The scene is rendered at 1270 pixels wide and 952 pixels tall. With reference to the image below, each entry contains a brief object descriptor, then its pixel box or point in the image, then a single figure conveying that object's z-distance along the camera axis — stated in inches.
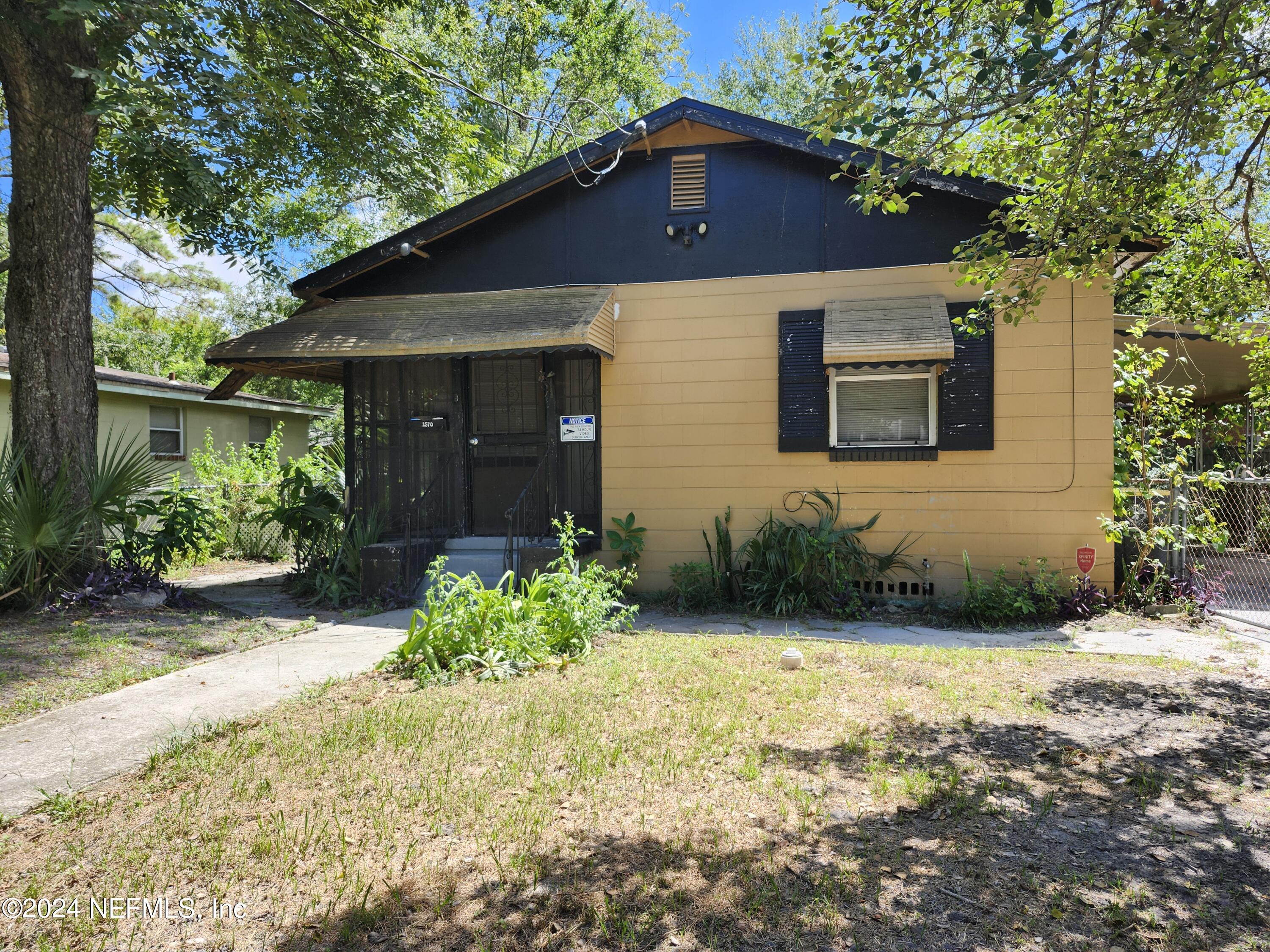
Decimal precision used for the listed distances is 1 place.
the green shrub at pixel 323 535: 307.1
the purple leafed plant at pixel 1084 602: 271.0
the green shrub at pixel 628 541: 314.5
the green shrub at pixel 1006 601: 266.5
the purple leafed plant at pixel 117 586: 249.1
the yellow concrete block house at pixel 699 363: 286.4
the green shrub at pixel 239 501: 462.0
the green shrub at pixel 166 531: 281.3
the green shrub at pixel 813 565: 283.4
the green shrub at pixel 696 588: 297.6
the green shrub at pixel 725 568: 301.6
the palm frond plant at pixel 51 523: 239.1
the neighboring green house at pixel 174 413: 561.0
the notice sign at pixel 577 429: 325.4
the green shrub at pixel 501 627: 193.8
